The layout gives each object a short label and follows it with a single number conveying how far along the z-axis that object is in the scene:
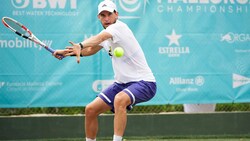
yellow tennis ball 12.82
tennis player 12.79
